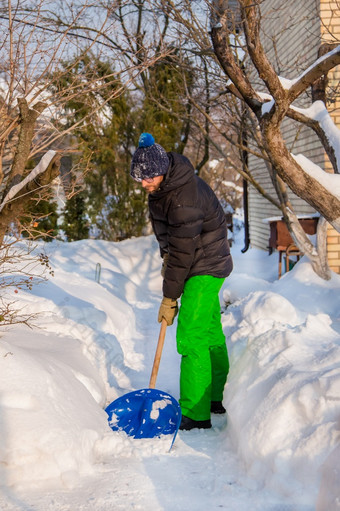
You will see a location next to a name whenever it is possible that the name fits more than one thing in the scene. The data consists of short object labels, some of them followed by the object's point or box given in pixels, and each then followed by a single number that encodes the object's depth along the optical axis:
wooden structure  9.52
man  3.89
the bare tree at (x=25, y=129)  4.11
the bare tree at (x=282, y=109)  4.51
